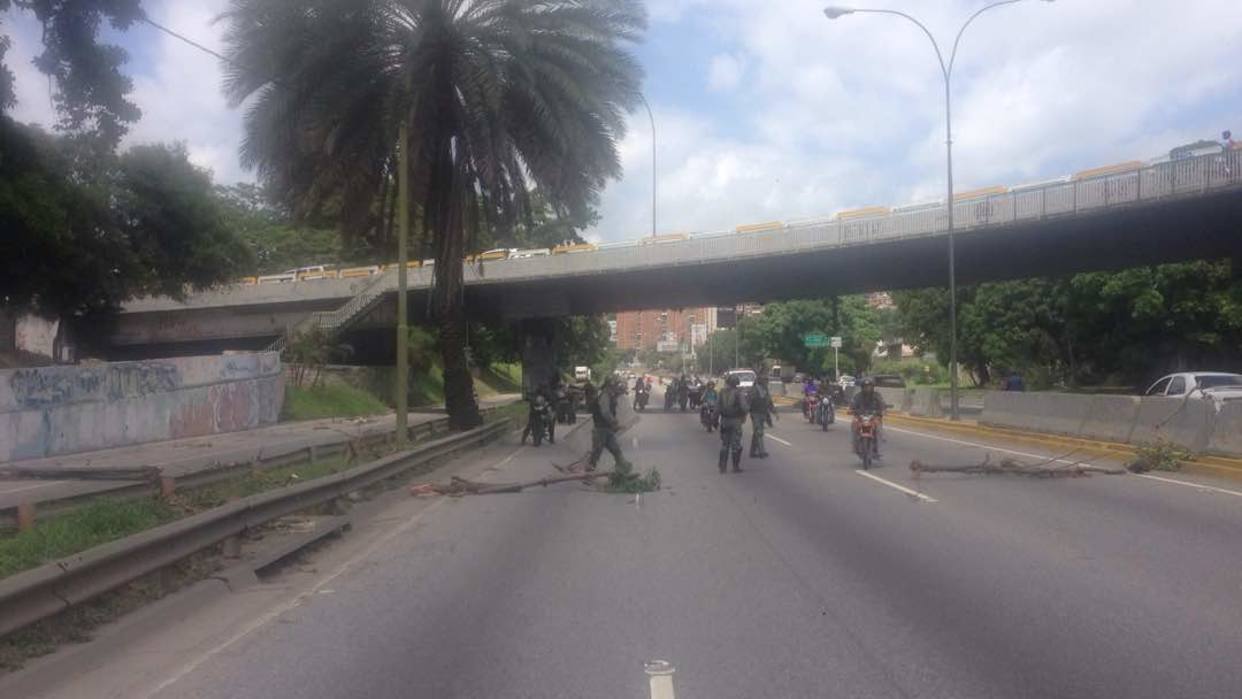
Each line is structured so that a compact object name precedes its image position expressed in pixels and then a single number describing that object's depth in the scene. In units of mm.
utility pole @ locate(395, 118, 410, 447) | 21638
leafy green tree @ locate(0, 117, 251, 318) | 30203
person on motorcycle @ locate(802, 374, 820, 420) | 35188
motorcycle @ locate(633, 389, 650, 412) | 50478
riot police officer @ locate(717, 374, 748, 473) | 18781
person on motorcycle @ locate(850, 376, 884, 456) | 19406
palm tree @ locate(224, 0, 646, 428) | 24312
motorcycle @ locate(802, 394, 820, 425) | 34606
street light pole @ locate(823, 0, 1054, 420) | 31969
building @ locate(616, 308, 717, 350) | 180562
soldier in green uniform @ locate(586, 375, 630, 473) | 18062
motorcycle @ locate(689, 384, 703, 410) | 47081
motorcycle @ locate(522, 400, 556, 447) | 28031
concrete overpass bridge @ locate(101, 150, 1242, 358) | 32156
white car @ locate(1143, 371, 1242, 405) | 23659
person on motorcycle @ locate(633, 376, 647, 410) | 50469
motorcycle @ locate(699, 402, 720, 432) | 32738
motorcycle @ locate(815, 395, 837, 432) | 32906
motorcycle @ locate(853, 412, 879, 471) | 19719
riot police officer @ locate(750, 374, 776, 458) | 20266
